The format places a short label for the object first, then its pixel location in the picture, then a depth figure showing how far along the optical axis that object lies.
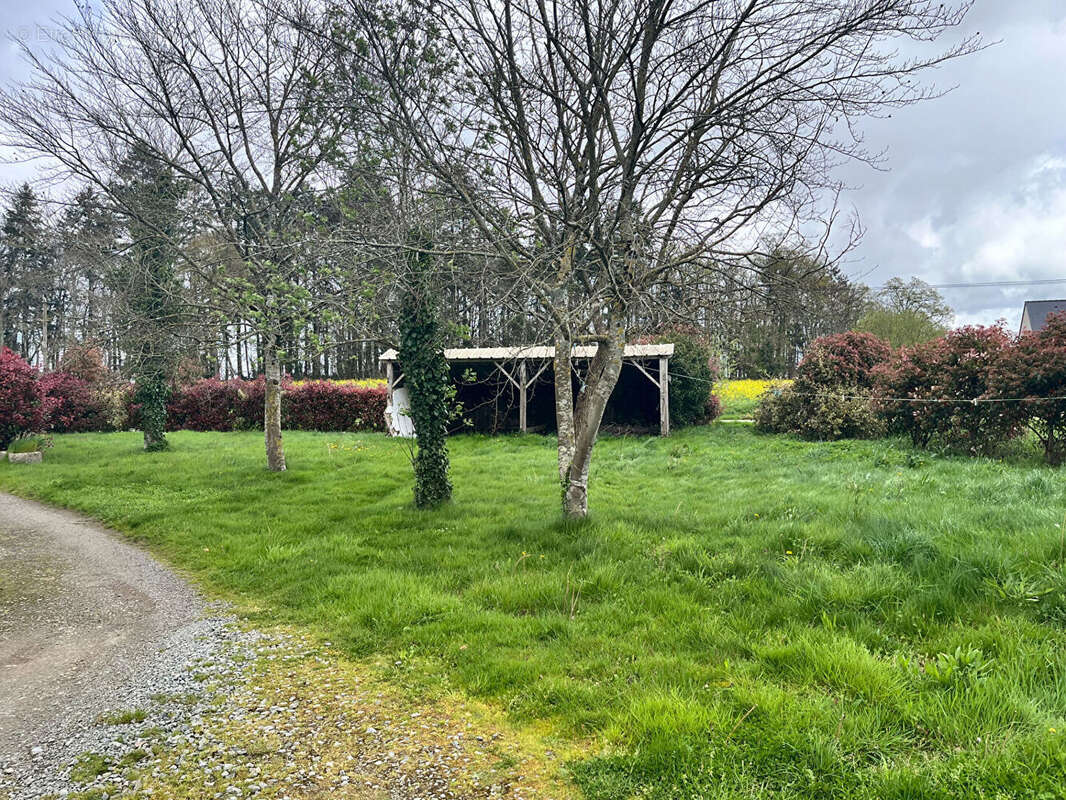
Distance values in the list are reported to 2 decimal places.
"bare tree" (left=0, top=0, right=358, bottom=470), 9.39
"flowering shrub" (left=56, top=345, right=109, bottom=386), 19.95
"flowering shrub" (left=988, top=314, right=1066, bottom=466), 9.09
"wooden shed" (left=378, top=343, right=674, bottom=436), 15.81
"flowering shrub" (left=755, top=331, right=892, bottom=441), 13.67
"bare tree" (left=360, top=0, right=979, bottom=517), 5.26
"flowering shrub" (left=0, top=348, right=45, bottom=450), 13.60
